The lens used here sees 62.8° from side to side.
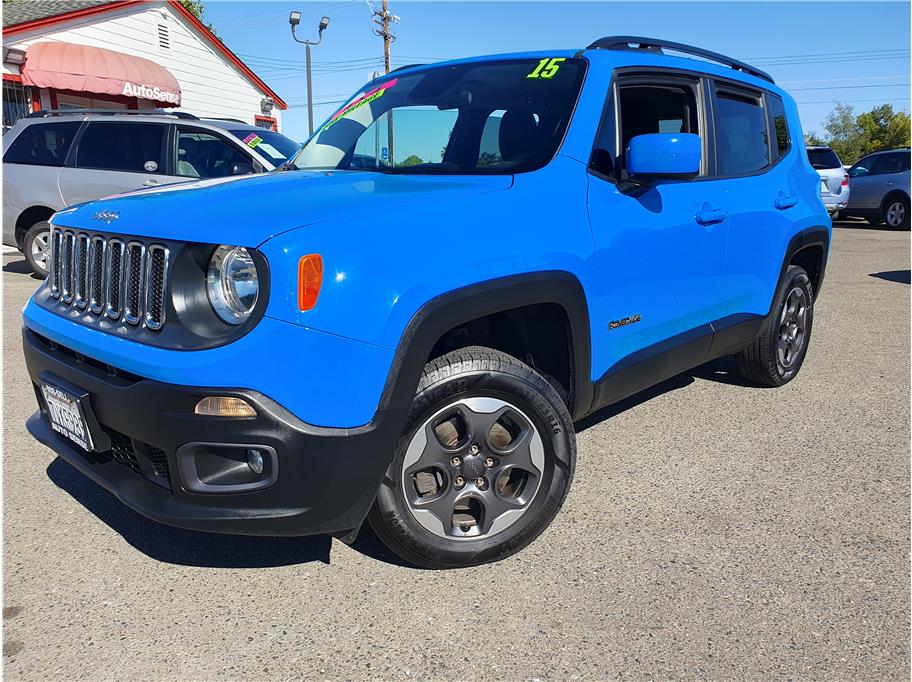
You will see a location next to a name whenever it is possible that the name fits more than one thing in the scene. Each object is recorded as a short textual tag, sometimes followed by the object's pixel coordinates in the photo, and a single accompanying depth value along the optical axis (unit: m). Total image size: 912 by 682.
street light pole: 21.22
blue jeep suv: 2.14
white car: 14.94
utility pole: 28.52
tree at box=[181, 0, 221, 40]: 45.31
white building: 16.34
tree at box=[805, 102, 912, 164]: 64.39
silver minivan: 8.34
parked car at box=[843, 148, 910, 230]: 15.93
